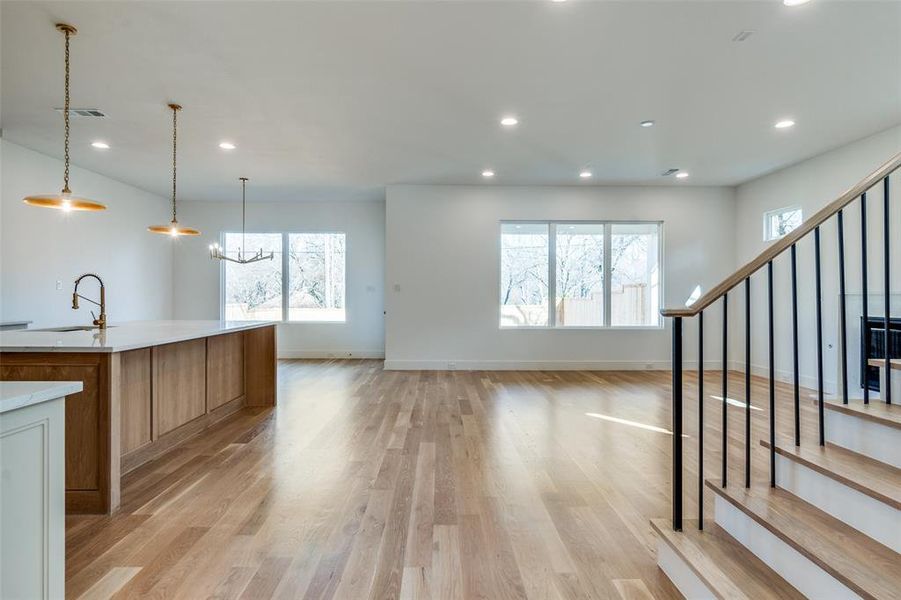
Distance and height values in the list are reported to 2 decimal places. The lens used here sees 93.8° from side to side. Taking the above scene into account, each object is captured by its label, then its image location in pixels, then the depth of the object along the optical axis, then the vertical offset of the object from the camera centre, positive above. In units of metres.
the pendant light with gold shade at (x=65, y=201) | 2.74 +0.71
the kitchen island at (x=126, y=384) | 2.34 -0.55
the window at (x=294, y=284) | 8.14 +0.45
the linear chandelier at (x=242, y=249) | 5.84 +1.03
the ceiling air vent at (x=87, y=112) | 3.97 +1.86
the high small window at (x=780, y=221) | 5.77 +1.24
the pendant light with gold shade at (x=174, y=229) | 4.09 +0.78
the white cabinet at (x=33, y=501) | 1.17 -0.57
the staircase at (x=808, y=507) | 1.38 -0.78
